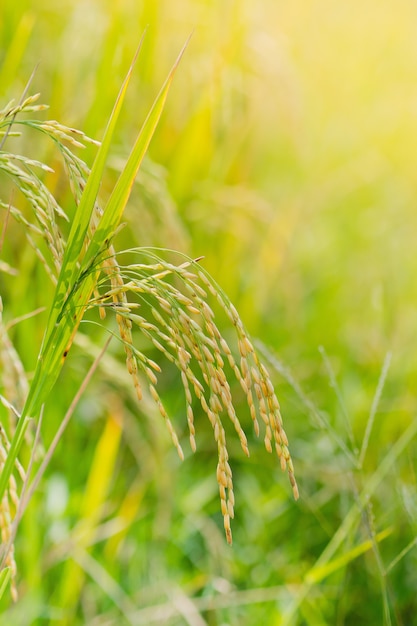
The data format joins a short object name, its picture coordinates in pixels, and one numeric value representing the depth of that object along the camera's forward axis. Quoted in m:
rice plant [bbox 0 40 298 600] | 0.86
